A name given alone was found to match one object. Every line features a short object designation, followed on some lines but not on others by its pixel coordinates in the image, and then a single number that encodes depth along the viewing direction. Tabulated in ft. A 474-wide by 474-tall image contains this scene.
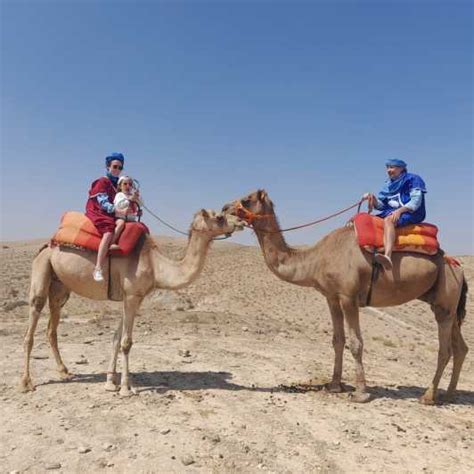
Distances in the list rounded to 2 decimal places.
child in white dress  24.17
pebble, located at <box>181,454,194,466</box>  16.51
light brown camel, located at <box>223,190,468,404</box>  23.95
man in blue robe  23.63
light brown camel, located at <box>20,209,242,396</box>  23.95
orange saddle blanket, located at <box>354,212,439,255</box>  23.91
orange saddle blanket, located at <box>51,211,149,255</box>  24.08
